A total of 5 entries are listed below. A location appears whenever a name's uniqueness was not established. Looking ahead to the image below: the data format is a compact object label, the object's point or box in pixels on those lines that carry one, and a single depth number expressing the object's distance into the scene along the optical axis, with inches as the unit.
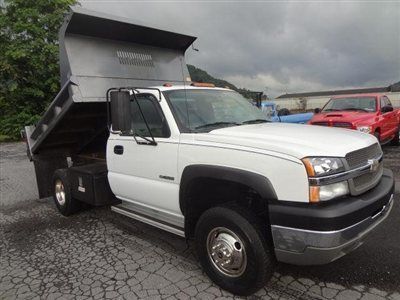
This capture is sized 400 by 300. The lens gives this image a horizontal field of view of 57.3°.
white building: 2358.0
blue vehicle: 432.4
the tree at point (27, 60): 863.1
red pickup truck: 374.6
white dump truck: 116.8
